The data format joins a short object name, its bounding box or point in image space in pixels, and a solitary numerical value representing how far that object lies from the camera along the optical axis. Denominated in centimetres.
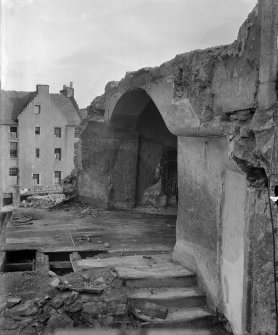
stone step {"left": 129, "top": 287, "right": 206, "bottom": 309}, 548
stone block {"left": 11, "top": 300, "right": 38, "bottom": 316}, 514
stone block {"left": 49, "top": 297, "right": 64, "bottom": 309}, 527
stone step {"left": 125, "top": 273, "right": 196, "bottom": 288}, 582
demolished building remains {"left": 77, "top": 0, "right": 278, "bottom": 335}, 435
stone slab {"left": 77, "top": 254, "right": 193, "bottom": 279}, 600
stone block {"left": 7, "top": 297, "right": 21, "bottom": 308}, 525
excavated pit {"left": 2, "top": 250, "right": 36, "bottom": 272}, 683
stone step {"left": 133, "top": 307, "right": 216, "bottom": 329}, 521
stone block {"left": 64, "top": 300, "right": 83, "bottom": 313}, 522
